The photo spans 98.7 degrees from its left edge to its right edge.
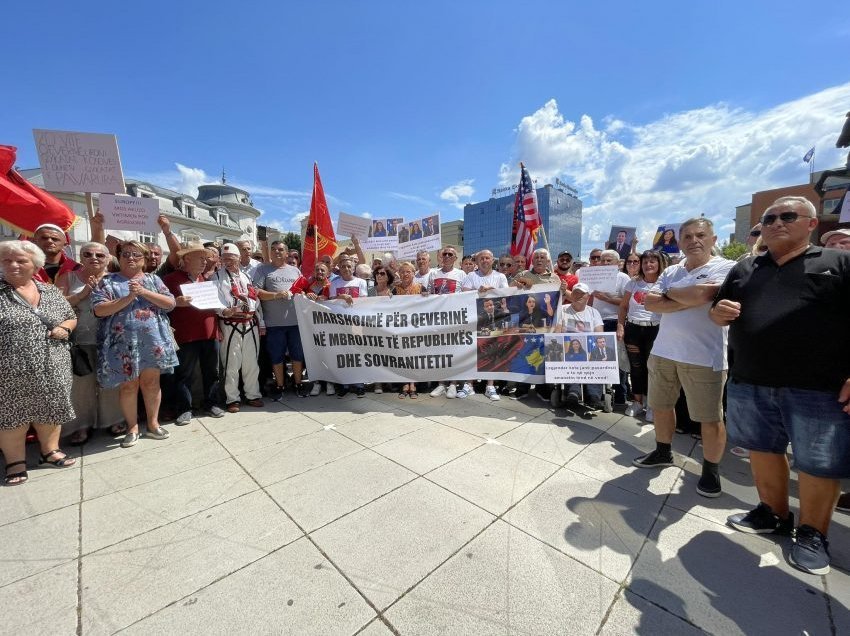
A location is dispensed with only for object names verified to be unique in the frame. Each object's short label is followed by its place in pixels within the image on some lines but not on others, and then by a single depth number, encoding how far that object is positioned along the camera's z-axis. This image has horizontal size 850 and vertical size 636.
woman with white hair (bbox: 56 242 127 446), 3.27
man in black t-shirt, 1.85
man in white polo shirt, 2.61
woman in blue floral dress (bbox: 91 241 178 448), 3.27
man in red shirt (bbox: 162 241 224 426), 3.99
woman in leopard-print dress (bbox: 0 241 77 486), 2.65
